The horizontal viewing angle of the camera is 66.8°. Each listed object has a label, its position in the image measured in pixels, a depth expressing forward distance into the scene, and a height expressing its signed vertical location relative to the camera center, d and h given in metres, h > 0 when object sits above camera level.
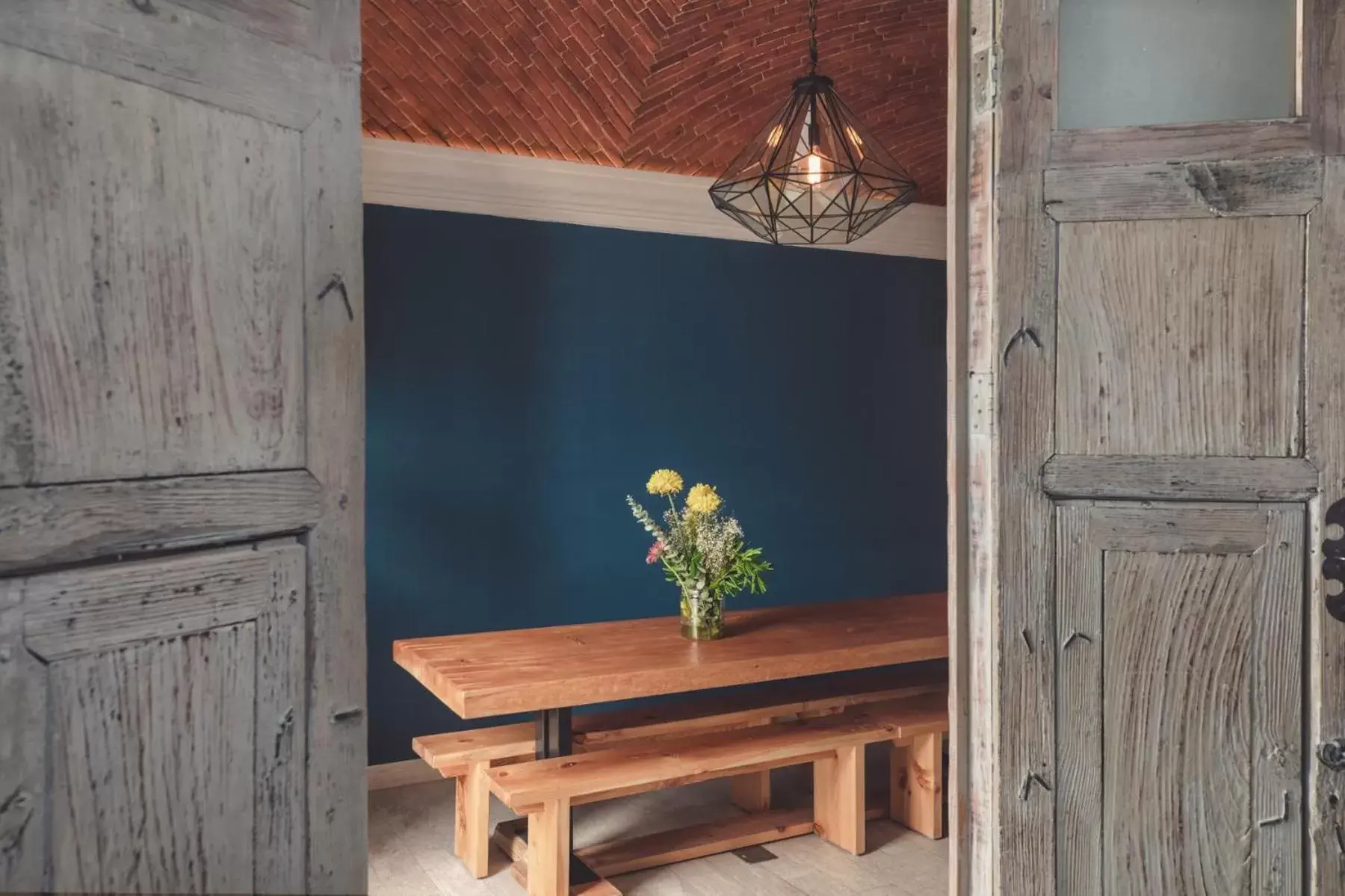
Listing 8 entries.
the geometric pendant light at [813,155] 2.89 +0.81
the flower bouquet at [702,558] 3.37 -0.40
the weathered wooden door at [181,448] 1.09 -0.01
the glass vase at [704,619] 3.37 -0.60
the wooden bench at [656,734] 3.22 -0.98
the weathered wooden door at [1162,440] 1.62 +0.00
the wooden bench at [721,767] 2.92 -1.00
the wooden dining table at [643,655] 2.81 -0.66
